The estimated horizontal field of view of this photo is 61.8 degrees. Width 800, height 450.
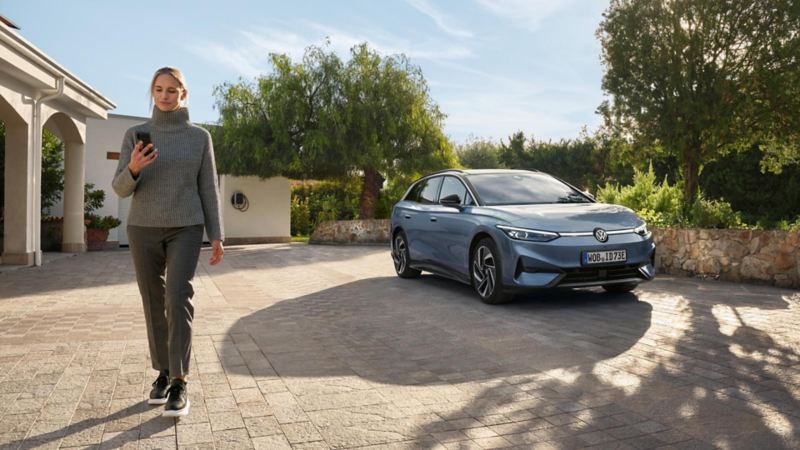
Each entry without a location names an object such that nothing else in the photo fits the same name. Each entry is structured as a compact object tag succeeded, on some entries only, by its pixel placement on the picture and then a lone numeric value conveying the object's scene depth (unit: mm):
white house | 11211
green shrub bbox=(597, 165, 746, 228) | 11664
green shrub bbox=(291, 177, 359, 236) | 27469
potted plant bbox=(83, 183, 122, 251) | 18172
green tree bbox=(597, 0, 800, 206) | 13836
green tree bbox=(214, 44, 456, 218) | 21375
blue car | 7238
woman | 3869
